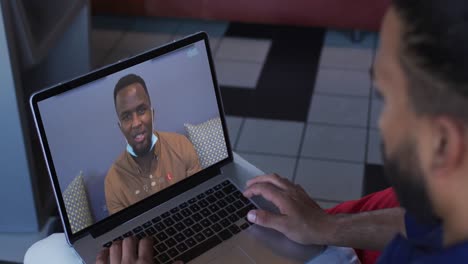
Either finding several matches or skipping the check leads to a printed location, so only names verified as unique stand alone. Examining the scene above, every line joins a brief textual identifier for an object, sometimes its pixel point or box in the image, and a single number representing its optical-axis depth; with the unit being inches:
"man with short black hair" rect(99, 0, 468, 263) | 24.5
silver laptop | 42.4
